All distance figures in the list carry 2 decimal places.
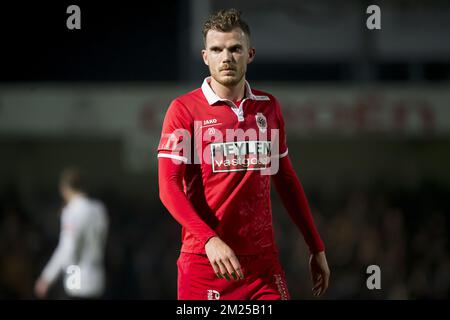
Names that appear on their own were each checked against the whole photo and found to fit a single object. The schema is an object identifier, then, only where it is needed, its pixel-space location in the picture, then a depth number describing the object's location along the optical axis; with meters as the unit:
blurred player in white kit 18.66
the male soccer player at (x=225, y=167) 8.77
